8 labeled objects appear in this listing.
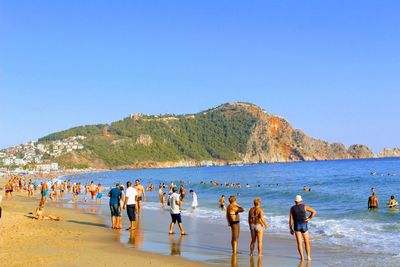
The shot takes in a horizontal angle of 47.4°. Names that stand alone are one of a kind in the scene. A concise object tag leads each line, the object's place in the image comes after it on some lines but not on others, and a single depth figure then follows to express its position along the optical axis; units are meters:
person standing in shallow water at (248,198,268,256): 11.32
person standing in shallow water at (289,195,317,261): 11.06
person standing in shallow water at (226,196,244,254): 11.52
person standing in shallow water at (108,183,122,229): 16.25
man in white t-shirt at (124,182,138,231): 15.41
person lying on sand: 18.72
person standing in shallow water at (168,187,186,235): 14.70
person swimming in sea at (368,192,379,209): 25.16
